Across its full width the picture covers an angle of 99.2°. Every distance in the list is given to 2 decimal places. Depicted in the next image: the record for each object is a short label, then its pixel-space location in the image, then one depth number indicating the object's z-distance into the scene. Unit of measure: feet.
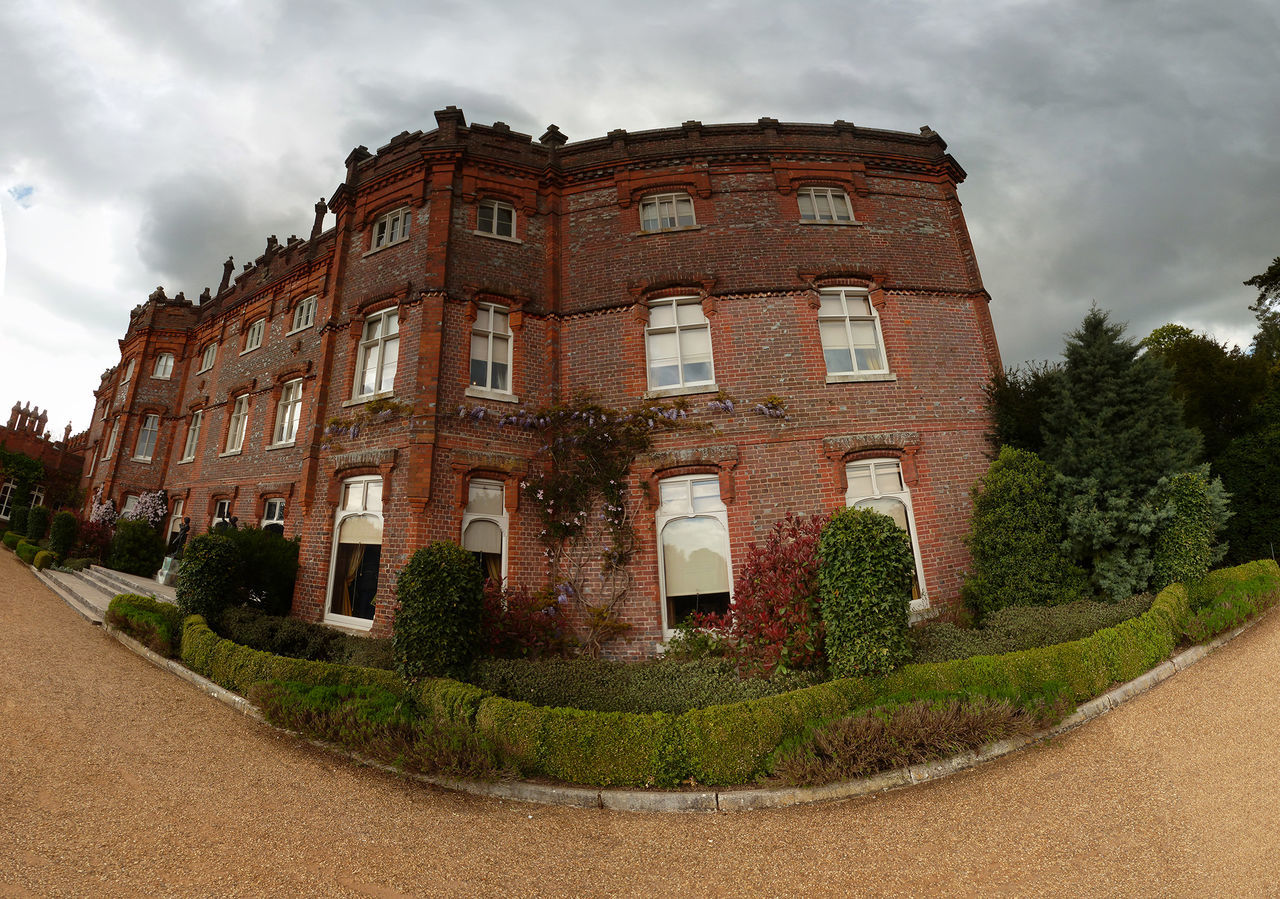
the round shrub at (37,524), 71.41
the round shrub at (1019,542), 29.01
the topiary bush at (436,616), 23.90
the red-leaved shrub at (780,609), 24.54
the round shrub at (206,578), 33.50
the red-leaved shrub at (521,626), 28.60
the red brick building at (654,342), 35.42
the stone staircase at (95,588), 41.29
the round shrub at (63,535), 60.34
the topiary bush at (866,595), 21.76
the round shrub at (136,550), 56.75
